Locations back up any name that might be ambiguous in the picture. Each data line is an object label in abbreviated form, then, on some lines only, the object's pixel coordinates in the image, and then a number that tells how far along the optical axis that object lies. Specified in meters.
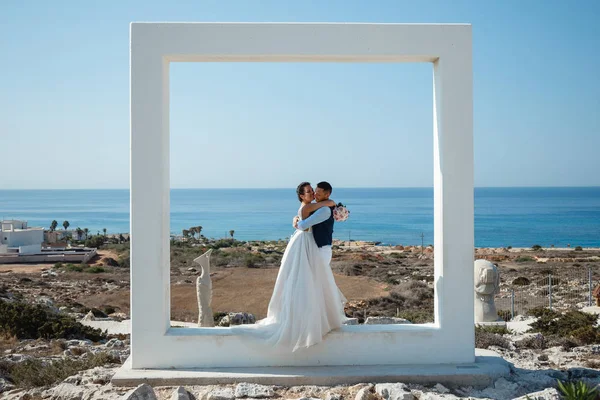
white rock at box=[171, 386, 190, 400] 5.00
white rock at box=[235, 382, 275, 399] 5.34
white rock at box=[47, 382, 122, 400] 5.43
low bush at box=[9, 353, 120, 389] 6.43
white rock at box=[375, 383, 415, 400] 5.14
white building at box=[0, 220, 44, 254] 31.77
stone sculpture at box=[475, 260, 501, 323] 11.48
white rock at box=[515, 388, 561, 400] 4.96
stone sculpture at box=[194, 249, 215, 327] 9.08
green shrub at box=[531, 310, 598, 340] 9.72
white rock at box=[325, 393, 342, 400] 5.27
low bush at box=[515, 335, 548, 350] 8.48
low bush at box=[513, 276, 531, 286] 20.42
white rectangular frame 5.82
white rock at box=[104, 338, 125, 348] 8.65
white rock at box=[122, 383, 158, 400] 5.01
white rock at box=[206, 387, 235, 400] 5.23
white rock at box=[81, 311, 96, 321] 12.99
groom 6.02
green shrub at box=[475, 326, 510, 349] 7.95
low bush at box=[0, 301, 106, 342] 9.66
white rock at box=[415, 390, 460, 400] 5.19
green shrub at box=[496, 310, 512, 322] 13.97
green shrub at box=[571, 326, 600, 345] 8.79
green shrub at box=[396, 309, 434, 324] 11.68
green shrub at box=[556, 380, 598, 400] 4.97
